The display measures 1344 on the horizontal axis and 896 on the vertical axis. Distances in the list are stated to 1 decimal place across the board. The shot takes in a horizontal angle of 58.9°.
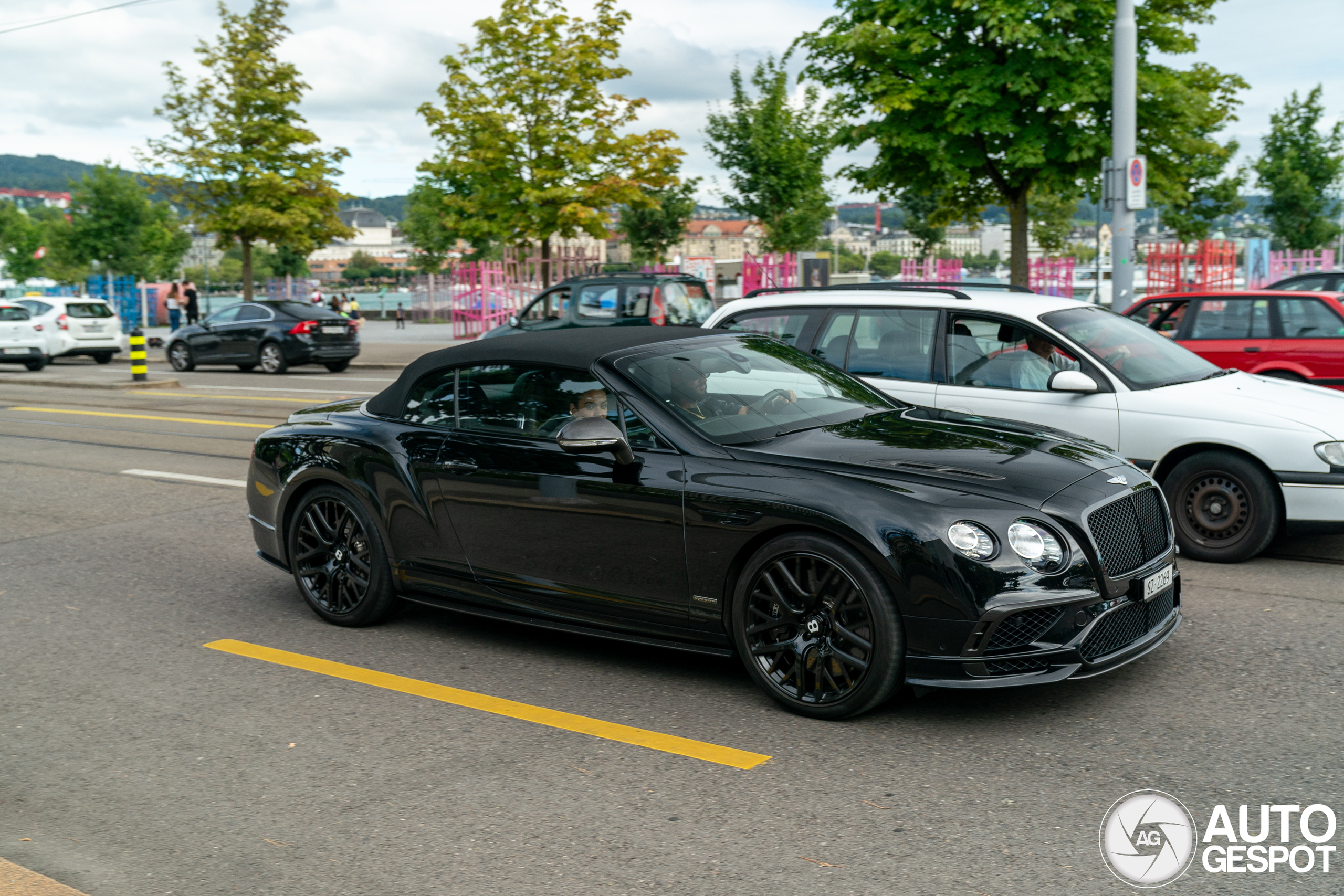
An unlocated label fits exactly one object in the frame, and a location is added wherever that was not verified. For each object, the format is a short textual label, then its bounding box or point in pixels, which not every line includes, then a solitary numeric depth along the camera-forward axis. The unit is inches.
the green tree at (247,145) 1253.7
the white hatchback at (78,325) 1091.3
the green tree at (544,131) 1018.1
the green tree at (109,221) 2106.3
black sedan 945.5
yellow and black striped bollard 865.5
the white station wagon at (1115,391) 257.8
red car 421.7
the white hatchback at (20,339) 1064.2
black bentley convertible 162.9
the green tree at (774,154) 1352.1
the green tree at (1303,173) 1549.0
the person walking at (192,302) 1380.4
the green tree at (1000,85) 732.0
